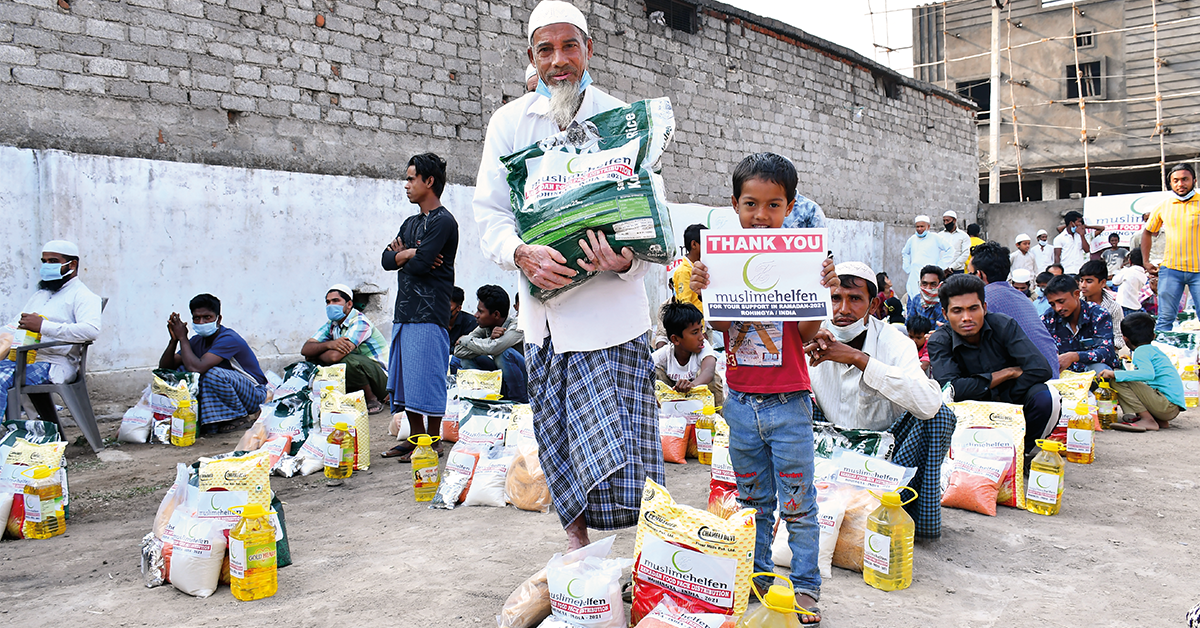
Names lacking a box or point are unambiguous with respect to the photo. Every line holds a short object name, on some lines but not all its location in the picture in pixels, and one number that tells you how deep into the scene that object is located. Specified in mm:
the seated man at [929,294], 7077
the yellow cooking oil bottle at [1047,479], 3660
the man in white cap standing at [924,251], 12539
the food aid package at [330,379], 5070
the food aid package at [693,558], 2170
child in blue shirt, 5688
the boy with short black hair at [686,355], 5090
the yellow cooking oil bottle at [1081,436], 4573
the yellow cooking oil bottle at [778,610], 1927
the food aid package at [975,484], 3684
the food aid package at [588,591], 2264
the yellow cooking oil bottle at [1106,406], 5816
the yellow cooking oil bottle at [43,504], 3496
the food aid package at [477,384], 4863
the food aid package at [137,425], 5629
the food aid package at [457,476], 3914
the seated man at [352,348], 6227
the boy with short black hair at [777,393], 2424
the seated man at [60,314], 5137
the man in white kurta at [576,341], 2428
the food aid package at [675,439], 4676
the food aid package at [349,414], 4590
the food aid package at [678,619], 2152
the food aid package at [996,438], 3682
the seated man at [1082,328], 5785
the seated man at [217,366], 5844
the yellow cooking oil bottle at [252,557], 2727
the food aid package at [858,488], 2973
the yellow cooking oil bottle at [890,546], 2758
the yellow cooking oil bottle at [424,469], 4000
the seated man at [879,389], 2850
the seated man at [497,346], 5562
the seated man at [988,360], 3902
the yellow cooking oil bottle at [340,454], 4539
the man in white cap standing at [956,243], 12461
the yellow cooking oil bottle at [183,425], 5582
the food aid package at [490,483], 3873
